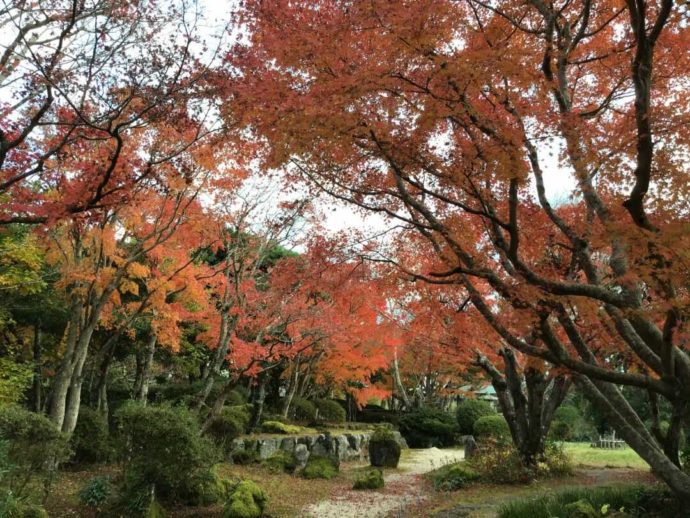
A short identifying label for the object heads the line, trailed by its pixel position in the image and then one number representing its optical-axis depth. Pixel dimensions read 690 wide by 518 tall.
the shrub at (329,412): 23.40
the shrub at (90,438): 11.90
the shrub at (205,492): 8.36
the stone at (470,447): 15.81
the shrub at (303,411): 21.50
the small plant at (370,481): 12.24
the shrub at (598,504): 6.55
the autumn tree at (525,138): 5.04
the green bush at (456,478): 11.68
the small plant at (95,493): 7.54
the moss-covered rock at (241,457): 14.27
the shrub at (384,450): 16.08
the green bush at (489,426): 20.36
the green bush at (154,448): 7.29
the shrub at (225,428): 14.53
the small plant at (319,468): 13.46
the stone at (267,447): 15.34
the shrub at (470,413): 23.94
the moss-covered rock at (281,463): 13.76
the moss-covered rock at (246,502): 7.90
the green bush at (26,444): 6.27
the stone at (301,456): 14.11
